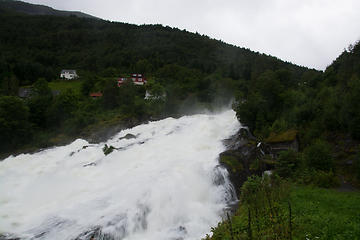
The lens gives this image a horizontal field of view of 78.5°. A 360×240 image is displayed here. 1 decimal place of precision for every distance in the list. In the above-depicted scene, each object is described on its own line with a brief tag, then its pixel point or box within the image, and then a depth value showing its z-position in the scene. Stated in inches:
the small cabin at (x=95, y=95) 2281.6
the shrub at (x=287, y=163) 601.0
